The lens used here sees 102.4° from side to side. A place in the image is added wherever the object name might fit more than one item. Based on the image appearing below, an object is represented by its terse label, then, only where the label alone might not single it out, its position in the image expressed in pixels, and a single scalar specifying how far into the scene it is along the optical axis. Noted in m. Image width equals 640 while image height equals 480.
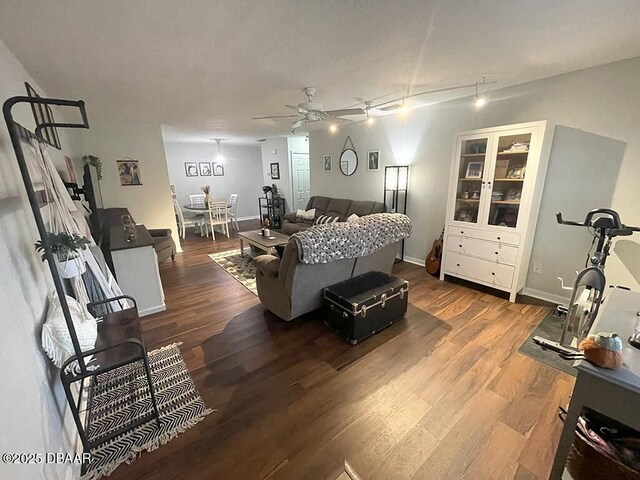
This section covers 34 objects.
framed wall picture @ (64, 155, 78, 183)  3.23
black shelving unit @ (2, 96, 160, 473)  1.03
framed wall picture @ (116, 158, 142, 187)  4.47
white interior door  6.96
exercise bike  1.87
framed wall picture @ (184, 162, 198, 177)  7.51
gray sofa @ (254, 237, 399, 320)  2.30
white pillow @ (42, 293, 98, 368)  1.25
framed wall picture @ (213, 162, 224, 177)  7.91
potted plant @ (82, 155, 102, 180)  4.09
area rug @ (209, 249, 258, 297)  3.71
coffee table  4.05
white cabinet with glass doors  2.75
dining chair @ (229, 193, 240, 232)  7.05
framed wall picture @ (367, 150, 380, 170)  4.59
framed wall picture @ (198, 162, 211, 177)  7.69
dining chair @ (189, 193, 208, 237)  6.44
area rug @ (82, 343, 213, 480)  1.46
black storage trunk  2.29
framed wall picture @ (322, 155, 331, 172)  5.63
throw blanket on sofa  2.17
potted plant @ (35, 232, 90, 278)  1.37
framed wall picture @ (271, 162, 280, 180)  7.29
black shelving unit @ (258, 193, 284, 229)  7.16
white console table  2.68
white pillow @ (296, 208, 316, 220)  5.47
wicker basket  0.98
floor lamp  4.12
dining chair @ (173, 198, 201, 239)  6.19
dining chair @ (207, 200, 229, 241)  6.07
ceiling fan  2.59
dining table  6.23
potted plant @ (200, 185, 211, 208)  5.96
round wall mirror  5.01
